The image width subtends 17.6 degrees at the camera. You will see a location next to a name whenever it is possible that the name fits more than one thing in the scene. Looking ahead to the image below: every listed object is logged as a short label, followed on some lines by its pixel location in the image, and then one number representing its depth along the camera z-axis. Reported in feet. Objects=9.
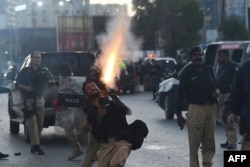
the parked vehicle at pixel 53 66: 54.63
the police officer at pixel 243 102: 25.17
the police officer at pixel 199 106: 35.01
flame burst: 37.52
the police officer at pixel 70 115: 43.75
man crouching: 28.78
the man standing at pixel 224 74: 47.85
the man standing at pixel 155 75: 103.41
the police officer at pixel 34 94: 46.47
